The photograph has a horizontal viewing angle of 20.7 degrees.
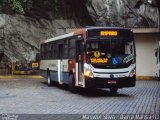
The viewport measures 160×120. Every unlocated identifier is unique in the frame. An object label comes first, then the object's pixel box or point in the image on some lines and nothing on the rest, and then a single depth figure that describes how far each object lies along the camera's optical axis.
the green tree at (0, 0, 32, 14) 33.31
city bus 19.34
